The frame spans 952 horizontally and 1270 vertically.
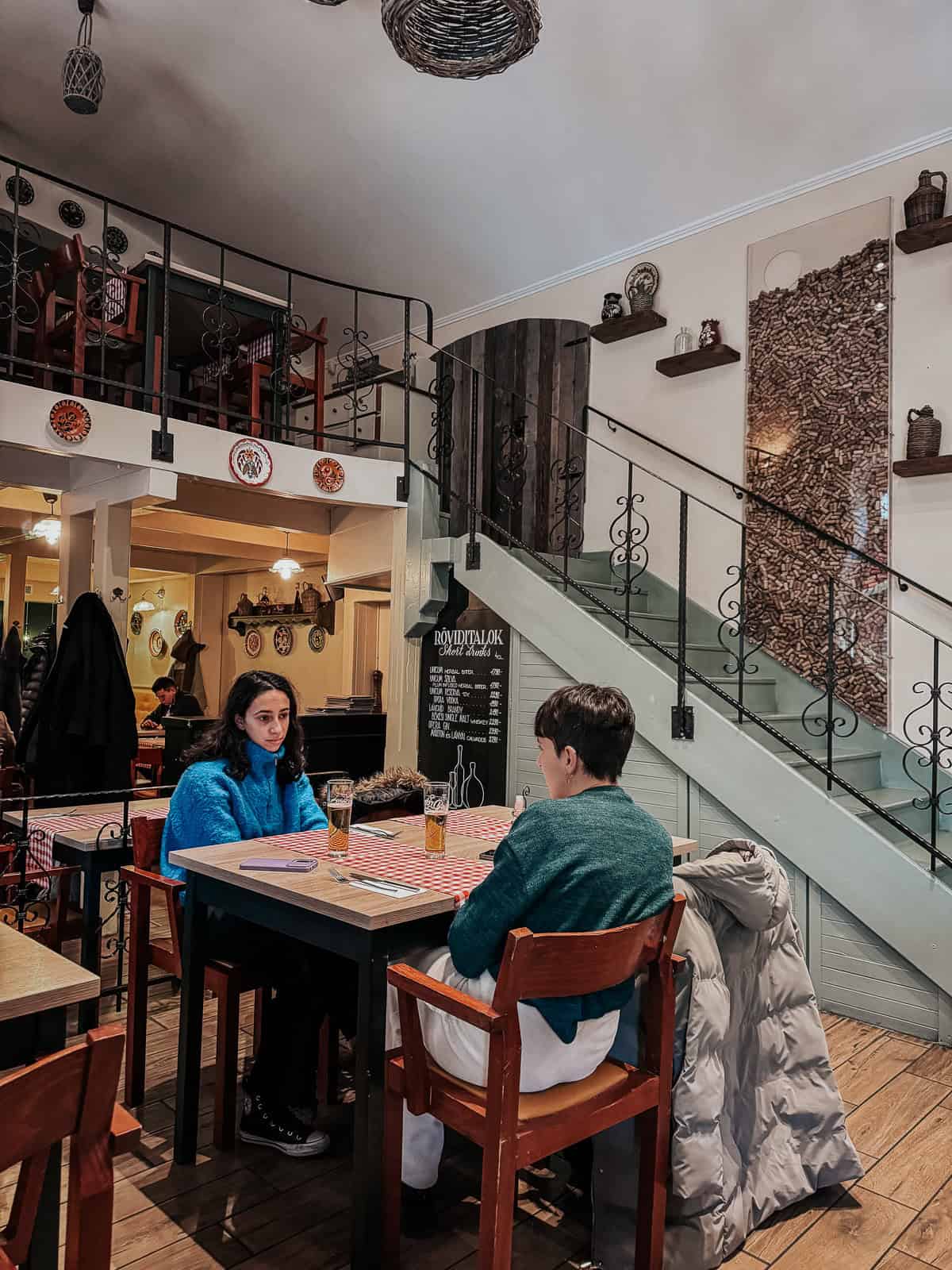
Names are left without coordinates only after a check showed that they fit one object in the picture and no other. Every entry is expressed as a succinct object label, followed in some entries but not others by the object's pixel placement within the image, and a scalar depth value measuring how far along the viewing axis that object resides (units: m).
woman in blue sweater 2.52
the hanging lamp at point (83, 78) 4.95
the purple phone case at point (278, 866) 2.26
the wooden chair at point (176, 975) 2.48
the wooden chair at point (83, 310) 4.91
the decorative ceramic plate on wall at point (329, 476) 5.30
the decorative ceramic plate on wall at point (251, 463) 4.92
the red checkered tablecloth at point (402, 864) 2.21
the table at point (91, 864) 3.00
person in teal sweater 1.76
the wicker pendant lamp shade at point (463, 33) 3.62
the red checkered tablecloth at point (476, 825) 2.91
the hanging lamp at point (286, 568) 8.21
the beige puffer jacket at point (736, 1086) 2.01
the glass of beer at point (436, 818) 2.48
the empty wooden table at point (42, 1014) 1.34
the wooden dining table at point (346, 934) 1.94
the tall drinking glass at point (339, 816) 2.43
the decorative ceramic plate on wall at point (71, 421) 4.21
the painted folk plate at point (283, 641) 10.61
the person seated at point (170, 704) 8.26
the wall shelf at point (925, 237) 4.44
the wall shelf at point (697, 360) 5.33
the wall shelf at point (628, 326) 5.72
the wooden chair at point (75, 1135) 0.98
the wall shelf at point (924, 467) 4.44
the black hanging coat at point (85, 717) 4.46
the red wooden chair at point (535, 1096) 1.64
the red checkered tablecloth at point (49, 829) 3.34
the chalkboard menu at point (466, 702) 5.19
